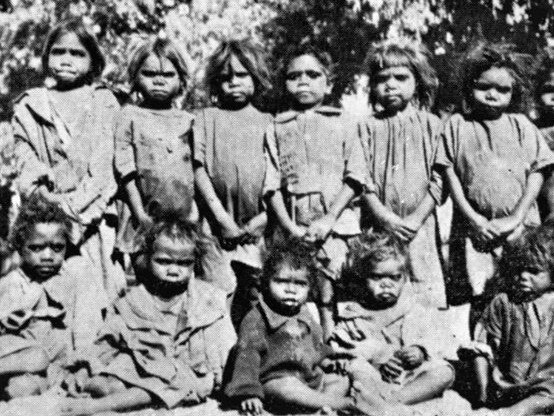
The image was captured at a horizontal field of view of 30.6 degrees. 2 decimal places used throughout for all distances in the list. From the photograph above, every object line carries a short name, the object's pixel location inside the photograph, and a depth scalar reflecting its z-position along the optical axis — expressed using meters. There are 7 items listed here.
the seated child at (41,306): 5.04
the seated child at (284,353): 5.01
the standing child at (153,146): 5.75
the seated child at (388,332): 5.16
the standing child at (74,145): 5.66
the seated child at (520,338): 5.17
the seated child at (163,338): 4.94
